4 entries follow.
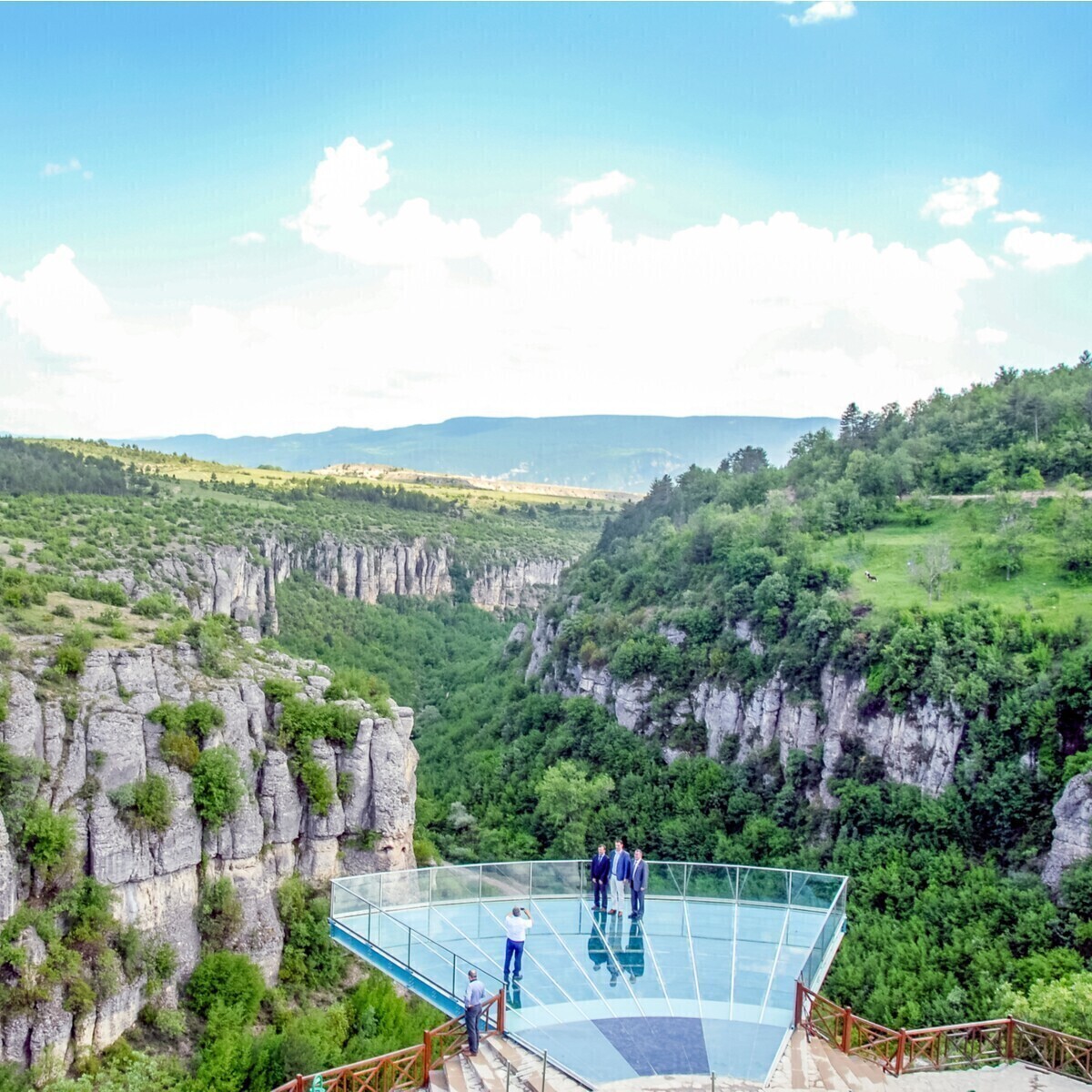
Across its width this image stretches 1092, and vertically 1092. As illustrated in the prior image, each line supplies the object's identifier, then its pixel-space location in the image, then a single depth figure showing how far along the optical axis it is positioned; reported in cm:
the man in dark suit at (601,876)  2480
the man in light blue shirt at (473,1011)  1981
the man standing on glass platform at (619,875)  2450
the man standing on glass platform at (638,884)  2442
